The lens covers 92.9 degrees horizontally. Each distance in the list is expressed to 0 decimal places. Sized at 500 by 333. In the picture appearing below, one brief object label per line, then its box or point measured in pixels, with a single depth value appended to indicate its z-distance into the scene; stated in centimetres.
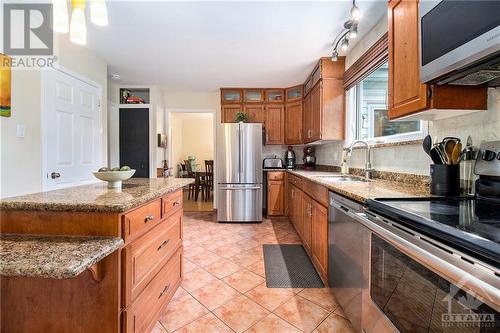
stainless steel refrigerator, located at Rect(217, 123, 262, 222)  414
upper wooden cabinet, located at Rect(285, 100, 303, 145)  455
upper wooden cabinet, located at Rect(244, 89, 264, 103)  474
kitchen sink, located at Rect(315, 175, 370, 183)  248
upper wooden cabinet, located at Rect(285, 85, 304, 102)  453
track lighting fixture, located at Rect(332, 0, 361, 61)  186
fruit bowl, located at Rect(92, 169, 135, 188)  154
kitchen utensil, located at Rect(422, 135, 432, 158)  142
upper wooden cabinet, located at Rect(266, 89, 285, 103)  476
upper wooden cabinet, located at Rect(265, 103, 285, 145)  475
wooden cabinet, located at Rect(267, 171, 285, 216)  440
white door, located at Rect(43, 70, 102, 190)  254
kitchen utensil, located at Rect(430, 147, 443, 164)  135
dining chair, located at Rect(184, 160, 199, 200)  628
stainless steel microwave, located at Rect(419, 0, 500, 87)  90
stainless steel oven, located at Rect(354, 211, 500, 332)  62
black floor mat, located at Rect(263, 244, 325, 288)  213
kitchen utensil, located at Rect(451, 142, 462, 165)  128
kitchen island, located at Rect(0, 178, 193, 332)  111
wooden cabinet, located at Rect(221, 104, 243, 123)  474
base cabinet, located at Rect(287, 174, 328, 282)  203
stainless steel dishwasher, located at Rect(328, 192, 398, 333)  127
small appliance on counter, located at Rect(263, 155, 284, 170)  479
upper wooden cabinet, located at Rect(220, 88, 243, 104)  474
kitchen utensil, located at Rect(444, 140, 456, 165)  130
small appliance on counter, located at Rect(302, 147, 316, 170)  460
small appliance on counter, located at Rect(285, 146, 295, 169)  477
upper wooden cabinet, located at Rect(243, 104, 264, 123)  474
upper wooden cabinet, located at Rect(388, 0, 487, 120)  129
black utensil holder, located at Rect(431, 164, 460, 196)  130
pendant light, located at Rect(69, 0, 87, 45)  121
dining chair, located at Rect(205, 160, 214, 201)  612
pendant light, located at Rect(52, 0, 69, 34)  122
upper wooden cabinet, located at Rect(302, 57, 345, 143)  327
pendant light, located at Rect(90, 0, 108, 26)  123
